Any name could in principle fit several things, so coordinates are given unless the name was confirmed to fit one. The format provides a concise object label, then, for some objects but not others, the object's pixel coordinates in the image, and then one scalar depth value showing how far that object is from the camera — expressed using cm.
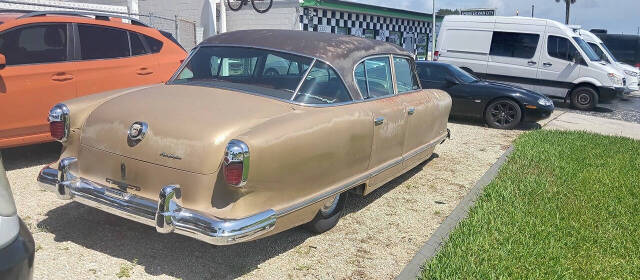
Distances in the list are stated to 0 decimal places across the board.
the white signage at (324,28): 1490
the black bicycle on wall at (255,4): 1423
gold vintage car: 298
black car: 912
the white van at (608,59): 1340
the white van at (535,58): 1233
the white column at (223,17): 1425
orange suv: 488
